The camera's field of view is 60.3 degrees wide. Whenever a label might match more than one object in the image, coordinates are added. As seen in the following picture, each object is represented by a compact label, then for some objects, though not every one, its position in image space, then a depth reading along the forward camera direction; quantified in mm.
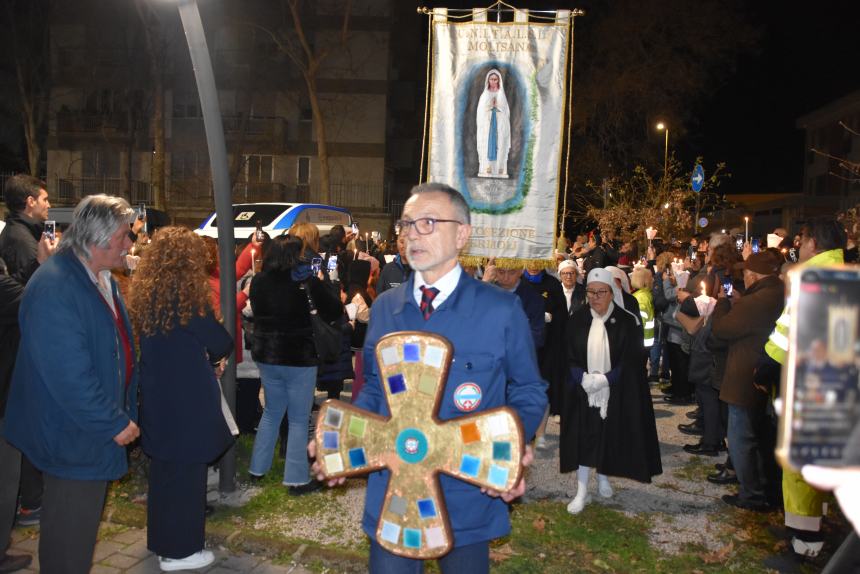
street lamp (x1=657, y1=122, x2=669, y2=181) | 26944
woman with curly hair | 4352
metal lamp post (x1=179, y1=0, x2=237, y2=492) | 5602
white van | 16656
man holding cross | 2684
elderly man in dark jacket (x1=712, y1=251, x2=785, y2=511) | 5691
